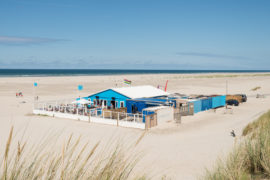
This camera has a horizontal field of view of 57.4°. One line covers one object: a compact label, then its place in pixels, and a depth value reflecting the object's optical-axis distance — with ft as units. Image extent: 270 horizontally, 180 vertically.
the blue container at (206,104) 85.72
